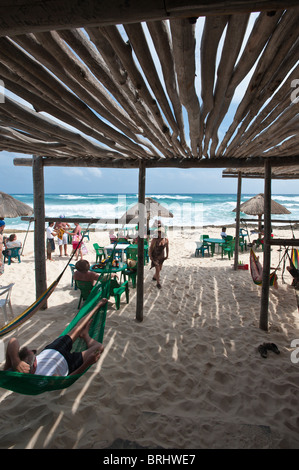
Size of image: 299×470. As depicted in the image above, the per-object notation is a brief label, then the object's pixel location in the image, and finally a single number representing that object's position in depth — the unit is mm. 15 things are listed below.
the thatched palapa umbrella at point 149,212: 7845
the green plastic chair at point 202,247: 8172
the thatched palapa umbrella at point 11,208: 6778
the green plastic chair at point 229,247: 7596
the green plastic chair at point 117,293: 3890
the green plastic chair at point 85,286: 3803
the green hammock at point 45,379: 1507
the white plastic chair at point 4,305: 3372
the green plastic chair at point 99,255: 7078
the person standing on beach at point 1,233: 5086
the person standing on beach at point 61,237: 7645
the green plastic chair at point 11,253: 6707
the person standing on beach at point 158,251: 5125
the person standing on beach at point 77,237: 7194
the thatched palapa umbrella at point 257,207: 8328
